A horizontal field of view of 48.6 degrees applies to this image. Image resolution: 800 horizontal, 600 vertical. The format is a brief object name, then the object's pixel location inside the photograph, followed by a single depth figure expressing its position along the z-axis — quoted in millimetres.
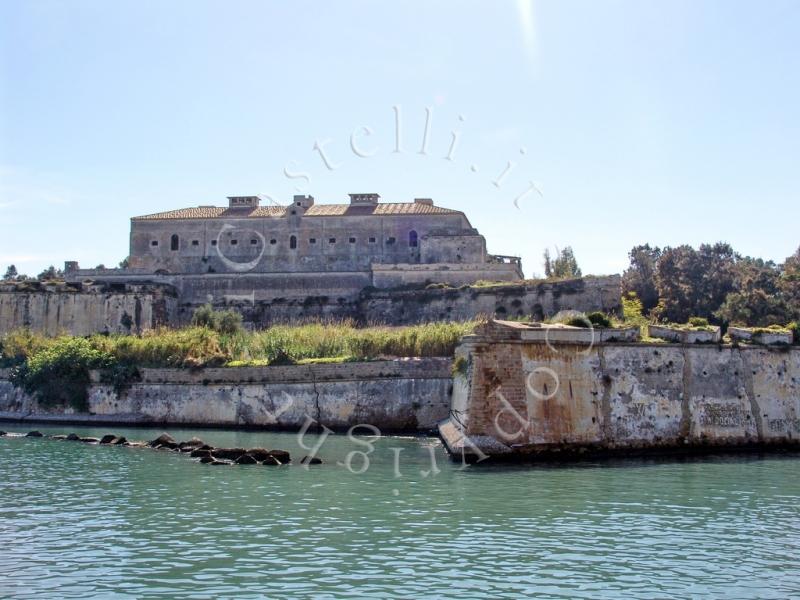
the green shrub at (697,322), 24209
